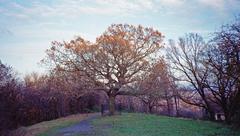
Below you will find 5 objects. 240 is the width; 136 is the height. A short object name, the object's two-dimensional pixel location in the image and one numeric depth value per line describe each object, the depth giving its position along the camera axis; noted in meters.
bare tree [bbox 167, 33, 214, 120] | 31.52
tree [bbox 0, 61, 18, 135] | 18.76
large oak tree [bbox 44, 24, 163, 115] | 30.55
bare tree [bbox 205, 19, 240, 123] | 16.05
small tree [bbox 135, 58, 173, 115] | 31.20
